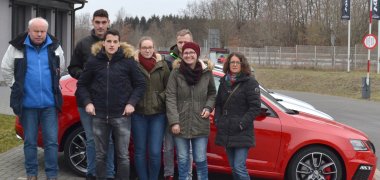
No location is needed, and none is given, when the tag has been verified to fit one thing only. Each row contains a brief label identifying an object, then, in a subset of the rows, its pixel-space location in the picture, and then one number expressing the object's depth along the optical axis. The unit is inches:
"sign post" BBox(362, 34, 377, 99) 824.7
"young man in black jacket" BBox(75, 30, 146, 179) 213.2
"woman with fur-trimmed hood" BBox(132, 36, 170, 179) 220.6
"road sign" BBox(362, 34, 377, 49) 890.1
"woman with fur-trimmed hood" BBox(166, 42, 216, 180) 215.9
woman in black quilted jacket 212.8
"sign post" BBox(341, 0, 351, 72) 1193.5
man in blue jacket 219.1
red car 243.4
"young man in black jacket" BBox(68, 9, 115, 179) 227.5
